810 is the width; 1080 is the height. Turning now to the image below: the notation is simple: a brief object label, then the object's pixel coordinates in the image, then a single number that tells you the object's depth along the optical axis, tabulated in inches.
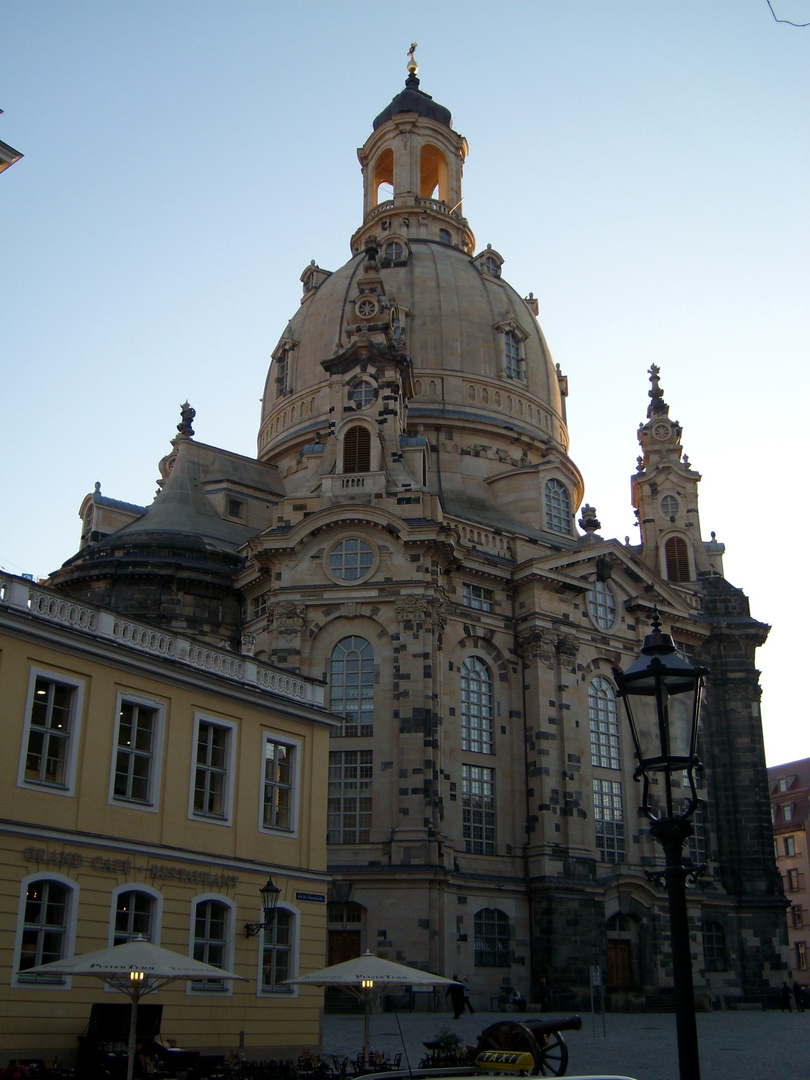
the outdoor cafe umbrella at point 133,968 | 713.0
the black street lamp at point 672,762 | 390.6
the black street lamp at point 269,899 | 993.5
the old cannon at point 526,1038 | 641.6
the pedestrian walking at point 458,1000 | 1426.7
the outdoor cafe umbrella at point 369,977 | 867.4
